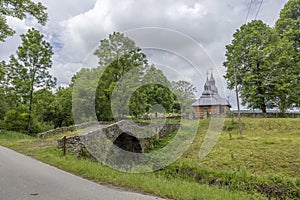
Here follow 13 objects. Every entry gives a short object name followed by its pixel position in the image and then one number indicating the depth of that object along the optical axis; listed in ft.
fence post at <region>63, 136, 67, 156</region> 30.39
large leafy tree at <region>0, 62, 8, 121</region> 67.87
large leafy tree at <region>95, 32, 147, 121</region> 71.36
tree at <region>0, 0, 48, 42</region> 20.70
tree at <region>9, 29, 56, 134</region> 67.62
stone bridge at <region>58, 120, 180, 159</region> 33.47
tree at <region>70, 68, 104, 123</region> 73.82
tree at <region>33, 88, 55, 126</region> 72.74
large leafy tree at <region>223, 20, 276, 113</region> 78.18
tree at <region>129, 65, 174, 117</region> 63.26
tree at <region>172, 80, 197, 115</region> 108.78
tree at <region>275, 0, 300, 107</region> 75.56
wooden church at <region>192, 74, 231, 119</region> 107.83
